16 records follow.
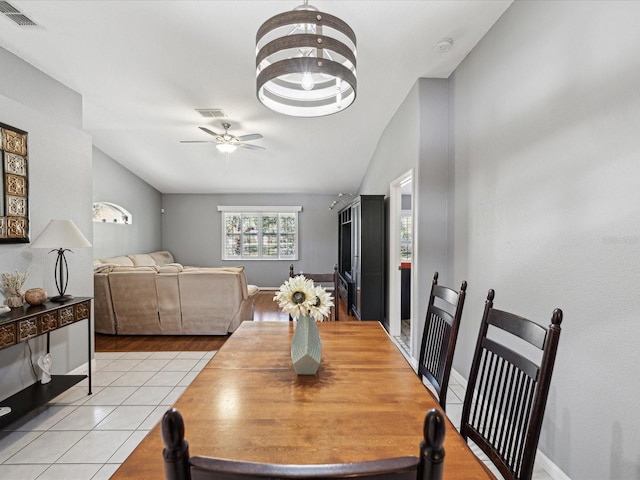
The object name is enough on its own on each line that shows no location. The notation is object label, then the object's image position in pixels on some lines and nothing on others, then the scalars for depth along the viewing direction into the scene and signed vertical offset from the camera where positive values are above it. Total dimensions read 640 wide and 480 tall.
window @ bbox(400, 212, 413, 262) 7.34 +0.05
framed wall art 2.43 +0.41
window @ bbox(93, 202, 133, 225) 5.71 +0.47
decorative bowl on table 2.47 -0.44
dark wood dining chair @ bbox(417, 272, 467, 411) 1.44 -0.51
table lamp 2.48 +0.00
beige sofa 4.30 -0.83
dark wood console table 2.10 -0.64
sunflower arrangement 1.30 -0.25
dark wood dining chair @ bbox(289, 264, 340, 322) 2.43 -0.33
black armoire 4.56 -0.28
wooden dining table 0.85 -0.57
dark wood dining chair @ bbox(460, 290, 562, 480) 0.95 -0.50
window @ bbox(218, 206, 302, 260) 8.55 +0.09
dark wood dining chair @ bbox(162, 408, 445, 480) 0.42 -0.31
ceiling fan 4.37 +1.34
